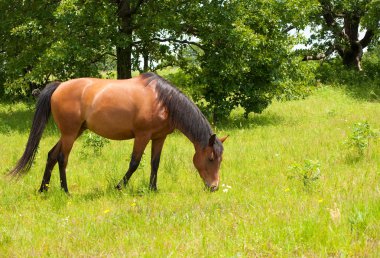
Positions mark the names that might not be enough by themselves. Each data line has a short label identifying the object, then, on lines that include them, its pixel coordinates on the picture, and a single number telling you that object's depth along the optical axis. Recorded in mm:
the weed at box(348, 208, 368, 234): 8437
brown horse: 13273
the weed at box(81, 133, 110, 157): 19750
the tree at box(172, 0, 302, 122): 27953
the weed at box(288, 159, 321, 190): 12555
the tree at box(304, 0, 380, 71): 50031
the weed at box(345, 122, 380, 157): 16375
